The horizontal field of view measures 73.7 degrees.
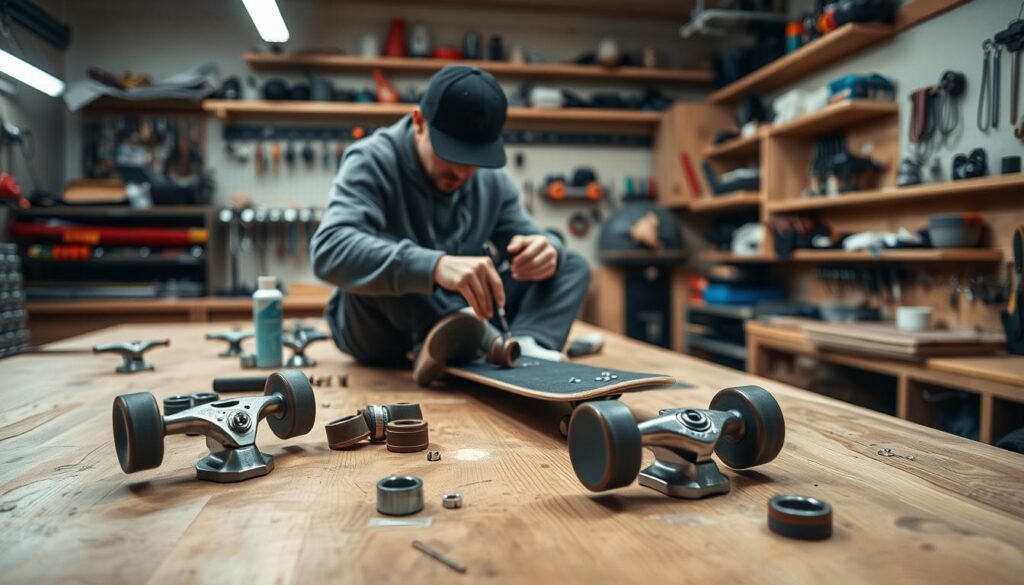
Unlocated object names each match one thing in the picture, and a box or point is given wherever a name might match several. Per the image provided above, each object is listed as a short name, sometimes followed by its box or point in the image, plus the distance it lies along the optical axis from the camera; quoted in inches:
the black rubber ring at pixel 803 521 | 28.1
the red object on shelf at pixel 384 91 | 176.2
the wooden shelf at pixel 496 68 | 174.6
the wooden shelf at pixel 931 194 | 92.3
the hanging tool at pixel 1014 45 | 88.5
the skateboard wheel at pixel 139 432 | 33.6
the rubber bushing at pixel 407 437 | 42.4
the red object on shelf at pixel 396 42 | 179.9
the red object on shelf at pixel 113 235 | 154.1
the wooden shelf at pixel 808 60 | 124.9
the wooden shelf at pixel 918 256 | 99.7
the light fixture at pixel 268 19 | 86.1
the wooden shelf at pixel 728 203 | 155.3
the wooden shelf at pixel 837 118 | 121.0
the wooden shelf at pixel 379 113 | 168.9
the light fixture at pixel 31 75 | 119.3
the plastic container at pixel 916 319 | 101.3
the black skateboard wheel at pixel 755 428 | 35.1
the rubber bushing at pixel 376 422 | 45.2
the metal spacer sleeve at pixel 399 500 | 31.1
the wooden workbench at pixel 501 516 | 25.8
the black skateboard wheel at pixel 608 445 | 30.4
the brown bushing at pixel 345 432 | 42.9
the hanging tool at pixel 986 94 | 96.3
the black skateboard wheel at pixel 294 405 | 40.4
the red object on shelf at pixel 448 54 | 180.5
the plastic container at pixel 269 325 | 72.2
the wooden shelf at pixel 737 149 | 157.8
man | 61.4
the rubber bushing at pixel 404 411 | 47.4
